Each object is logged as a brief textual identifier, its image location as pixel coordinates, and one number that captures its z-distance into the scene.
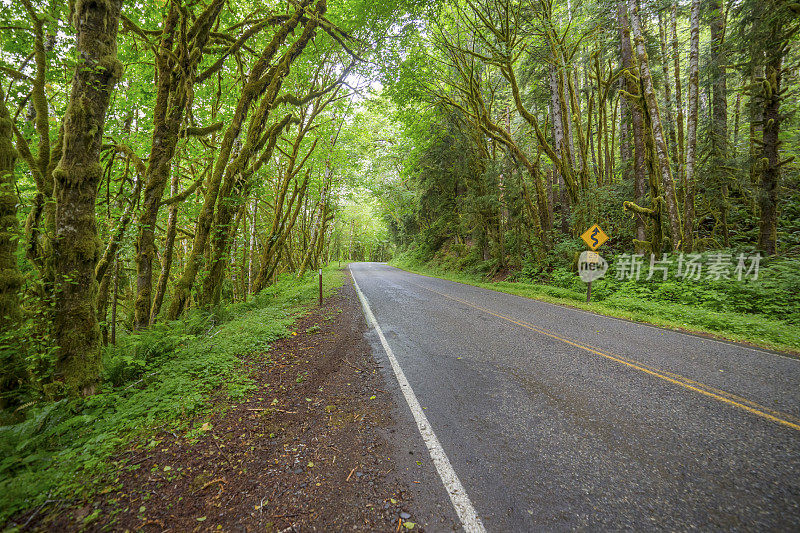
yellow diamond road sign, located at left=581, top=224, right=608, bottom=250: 9.53
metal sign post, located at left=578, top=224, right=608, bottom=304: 9.56
